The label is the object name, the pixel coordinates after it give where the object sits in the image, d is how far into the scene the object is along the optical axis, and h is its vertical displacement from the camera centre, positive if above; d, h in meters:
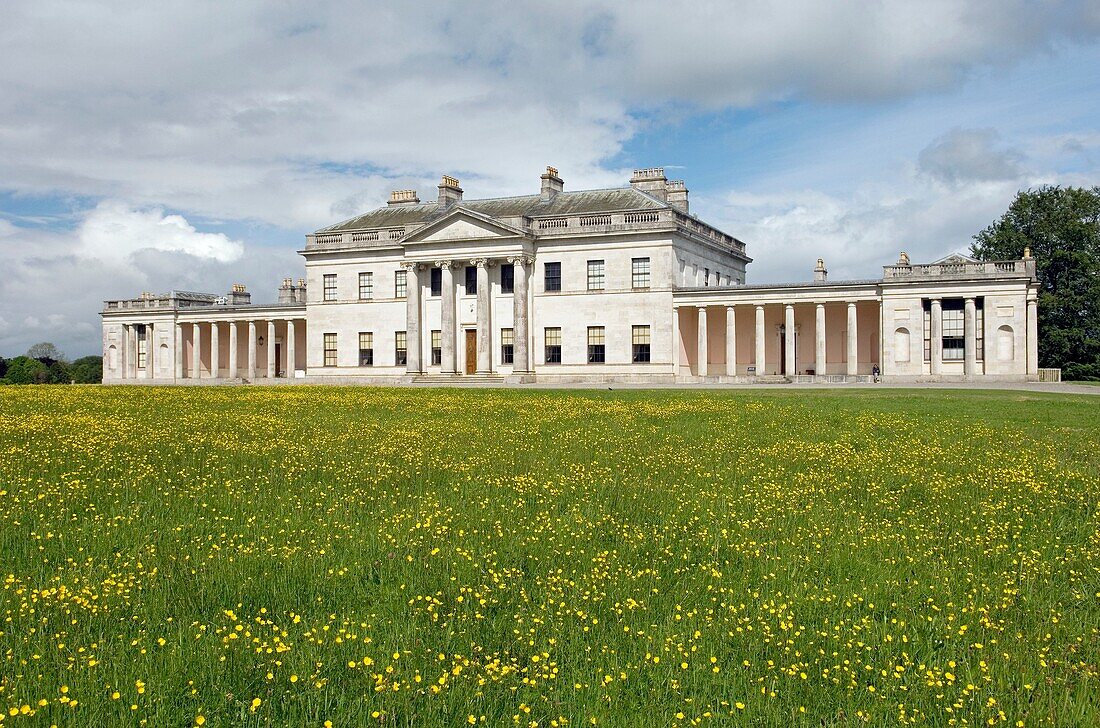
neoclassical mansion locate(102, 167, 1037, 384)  55.56 +3.67
